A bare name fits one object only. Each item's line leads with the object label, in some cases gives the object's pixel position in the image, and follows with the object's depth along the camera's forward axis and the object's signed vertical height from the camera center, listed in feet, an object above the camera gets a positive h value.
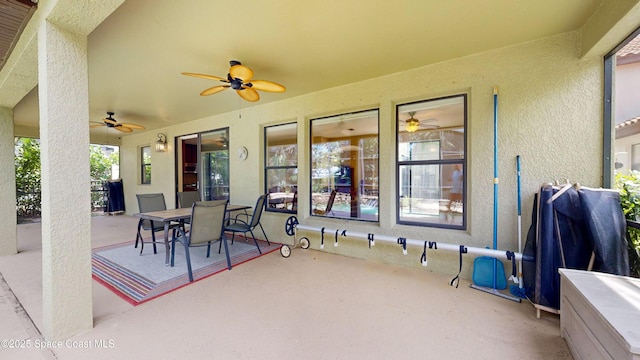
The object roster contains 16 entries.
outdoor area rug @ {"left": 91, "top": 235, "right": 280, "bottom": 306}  8.42 -3.93
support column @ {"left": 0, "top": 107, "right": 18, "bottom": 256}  11.43 -0.44
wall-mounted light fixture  20.65 +2.89
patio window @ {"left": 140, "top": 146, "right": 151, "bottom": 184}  23.84 +1.19
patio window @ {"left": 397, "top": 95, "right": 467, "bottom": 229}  10.02 +0.57
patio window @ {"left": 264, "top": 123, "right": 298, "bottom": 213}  14.65 +0.57
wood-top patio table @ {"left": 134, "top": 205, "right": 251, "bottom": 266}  10.18 -1.78
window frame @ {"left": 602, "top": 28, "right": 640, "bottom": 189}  7.13 +1.59
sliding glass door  17.92 +0.93
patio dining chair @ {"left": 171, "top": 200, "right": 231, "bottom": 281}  9.30 -2.02
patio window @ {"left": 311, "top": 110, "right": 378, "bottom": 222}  13.70 +0.35
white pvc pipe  8.14 -2.69
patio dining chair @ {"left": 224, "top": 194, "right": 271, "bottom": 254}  12.01 -2.53
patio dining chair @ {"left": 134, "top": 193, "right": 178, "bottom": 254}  11.83 -1.68
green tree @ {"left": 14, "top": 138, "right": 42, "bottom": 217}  23.03 +0.07
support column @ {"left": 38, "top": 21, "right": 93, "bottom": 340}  5.52 -0.10
